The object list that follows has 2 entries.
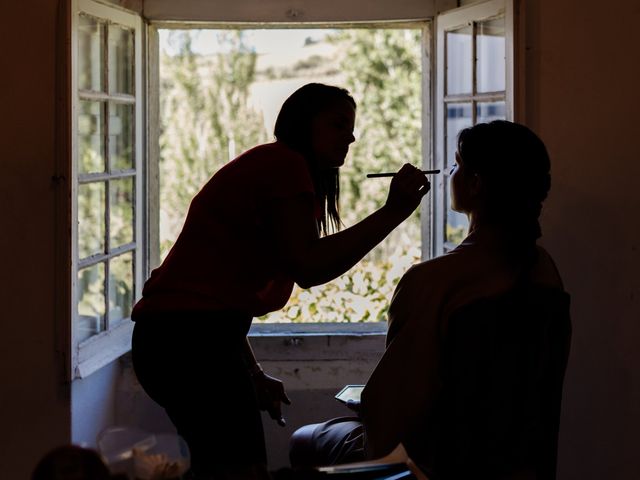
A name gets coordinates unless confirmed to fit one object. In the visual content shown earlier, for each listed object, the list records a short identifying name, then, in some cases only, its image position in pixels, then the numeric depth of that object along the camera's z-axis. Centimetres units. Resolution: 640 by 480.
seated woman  178
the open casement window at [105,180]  272
